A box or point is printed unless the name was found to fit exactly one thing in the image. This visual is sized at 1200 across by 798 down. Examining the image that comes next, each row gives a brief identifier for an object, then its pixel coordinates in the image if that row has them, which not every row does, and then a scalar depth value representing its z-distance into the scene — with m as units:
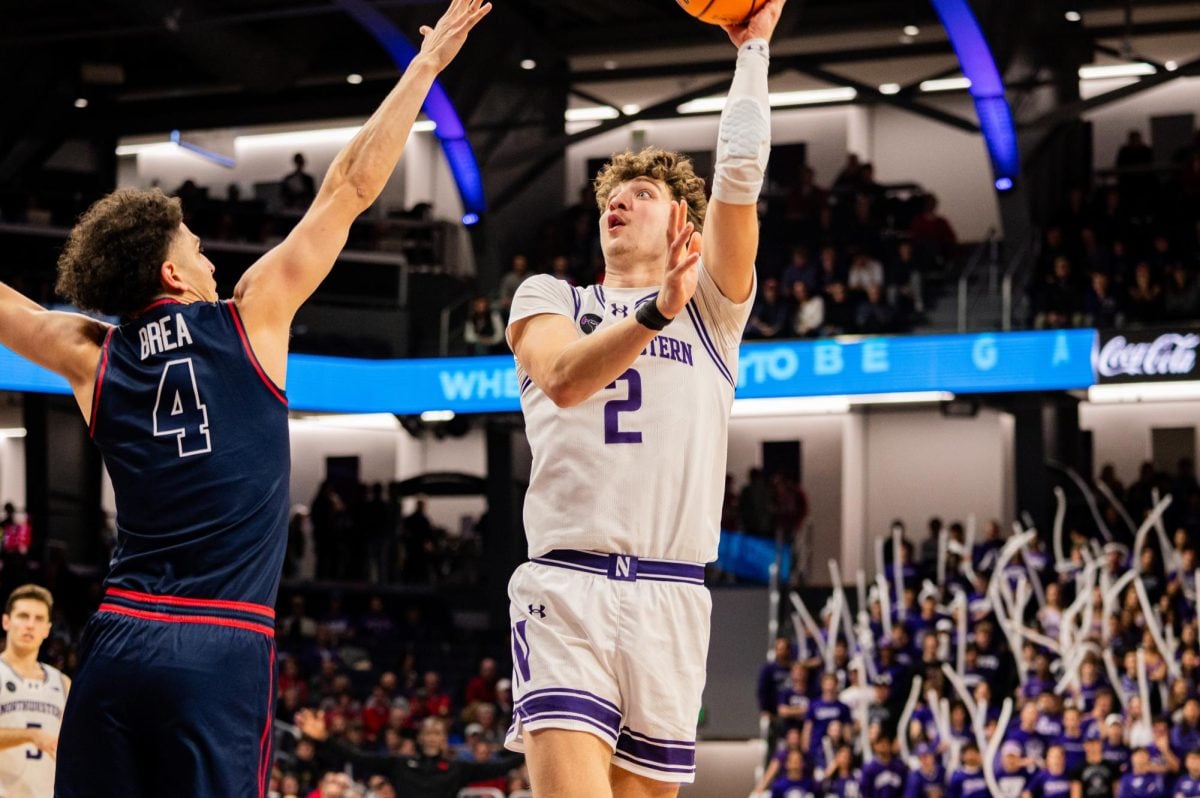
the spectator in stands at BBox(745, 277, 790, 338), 23.98
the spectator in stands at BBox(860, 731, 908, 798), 16.81
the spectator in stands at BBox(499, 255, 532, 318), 26.55
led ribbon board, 22.47
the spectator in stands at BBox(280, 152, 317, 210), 29.91
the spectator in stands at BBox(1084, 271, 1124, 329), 22.36
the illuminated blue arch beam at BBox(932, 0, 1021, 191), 23.12
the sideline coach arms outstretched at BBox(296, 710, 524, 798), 15.20
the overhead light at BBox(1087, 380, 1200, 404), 26.46
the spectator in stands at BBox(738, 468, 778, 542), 25.78
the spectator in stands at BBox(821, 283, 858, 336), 23.81
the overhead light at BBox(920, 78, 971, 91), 30.84
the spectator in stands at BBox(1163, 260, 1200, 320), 22.27
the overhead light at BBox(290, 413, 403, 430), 33.34
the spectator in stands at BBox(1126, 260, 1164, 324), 22.47
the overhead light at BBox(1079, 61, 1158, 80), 29.67
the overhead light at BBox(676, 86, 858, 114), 31.42
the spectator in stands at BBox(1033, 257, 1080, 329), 22.56
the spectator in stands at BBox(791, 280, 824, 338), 23.81
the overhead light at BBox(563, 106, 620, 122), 32.41
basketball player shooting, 4.61
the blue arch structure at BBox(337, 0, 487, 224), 24.09
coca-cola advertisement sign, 21.92
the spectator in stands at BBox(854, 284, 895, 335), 23.55
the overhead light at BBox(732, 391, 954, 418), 29.62
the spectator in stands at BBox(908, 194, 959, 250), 26.10
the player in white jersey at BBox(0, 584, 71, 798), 8.12
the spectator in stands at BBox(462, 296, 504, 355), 25.30
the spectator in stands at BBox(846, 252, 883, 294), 24.48
